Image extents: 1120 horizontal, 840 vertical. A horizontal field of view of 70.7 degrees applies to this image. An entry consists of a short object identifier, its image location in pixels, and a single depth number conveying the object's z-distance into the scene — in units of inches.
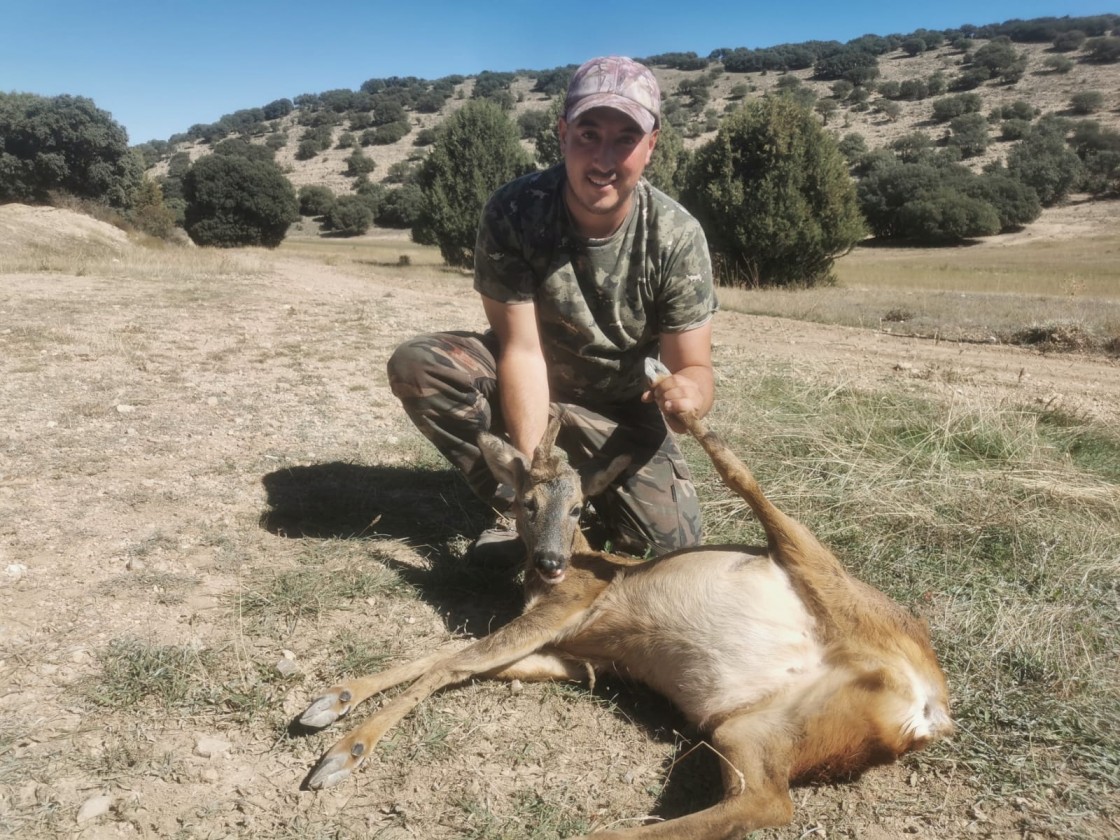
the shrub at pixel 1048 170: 2006.6
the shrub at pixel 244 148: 2675.9
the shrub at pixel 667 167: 1027.9
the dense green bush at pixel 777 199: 810.2
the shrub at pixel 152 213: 1296.8
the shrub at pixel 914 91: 3277.6
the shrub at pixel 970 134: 2447.1
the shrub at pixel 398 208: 2348.7
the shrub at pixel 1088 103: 2618.1
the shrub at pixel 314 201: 2487.7
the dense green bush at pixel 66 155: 1476.4
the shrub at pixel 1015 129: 2499.8
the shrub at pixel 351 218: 2321.6
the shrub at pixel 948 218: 1726.1
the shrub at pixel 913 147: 2292.0
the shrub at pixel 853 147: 2267.5
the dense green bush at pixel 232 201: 1520.7
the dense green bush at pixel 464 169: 1079.6
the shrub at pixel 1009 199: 1857.8
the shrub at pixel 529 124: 2785.4
